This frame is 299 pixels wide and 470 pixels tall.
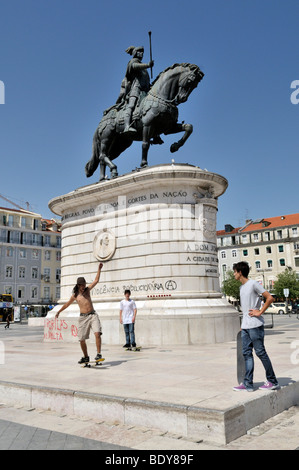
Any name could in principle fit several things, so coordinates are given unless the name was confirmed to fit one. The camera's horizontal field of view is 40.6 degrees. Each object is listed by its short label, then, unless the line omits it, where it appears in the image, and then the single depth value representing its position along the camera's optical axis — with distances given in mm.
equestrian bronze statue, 15992
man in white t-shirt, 12070
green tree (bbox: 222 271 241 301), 73175
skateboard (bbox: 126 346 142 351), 11961
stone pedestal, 13930
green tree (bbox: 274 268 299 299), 69375
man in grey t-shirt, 5781
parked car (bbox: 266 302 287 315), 58594
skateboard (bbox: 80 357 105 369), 8562
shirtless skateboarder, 8750
